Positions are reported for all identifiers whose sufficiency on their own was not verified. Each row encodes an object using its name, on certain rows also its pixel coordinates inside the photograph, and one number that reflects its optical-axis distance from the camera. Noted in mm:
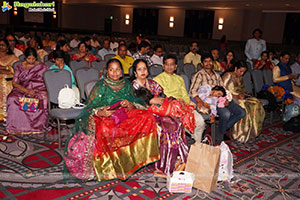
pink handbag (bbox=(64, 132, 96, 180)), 3225
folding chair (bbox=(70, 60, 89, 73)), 5680
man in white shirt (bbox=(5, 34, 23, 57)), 6480
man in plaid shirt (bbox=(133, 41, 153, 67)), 6529
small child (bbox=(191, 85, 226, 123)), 4249
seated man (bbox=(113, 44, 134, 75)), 6246
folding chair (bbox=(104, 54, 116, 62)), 6764
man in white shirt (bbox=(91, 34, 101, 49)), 12073
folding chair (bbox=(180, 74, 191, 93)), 4738
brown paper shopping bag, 3061
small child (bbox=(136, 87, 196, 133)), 3473
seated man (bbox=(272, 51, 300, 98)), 6082
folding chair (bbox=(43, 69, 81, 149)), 3943
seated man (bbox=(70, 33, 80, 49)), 11765
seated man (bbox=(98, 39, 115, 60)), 8367
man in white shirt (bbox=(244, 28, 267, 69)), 8359
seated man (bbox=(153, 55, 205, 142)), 4012
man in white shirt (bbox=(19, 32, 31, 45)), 11311
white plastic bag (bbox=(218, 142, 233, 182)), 3338
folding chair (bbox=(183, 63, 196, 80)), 6274
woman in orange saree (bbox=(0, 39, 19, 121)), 5035
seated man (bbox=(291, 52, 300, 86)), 6703
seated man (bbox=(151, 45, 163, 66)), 6906
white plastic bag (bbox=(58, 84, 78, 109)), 3904
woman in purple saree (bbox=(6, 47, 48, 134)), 4402
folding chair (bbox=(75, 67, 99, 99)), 4548
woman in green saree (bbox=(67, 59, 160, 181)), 3227
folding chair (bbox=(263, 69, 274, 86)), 6183
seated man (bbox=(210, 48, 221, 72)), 6480
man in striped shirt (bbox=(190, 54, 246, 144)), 4391
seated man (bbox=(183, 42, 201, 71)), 7586
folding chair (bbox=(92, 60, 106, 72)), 5734
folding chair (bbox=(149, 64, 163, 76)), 5699
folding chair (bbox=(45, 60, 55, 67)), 5298
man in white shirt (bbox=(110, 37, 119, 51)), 11375
